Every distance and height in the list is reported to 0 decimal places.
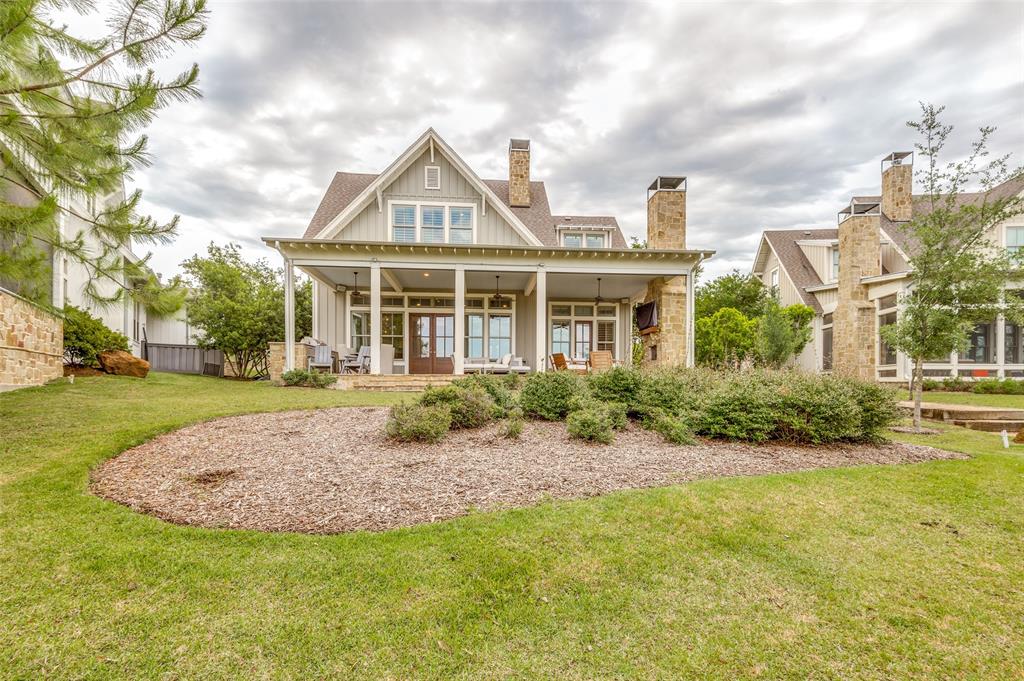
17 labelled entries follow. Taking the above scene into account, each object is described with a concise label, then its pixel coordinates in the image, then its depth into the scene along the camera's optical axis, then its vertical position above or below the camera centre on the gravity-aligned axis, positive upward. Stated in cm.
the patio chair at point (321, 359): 1145 -50
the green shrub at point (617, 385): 626 -67
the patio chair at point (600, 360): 1196 -56
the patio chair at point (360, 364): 1158 -64
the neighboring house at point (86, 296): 458 +86
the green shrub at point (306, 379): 1005 -92
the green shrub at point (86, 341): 866 -2
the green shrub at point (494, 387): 611 -70
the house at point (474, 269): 1099 +189
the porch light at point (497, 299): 1328 +134
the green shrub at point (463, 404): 539 -81
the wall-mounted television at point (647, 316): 1242 +71
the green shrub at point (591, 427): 489 -100
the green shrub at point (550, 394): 598 -77
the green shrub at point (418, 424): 467 -93
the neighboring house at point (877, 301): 1283 +130
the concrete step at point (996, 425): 738 -148
